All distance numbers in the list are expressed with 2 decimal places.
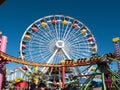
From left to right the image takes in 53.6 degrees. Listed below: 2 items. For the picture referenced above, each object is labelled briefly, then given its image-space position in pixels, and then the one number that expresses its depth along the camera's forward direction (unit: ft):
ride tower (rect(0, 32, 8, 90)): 44.78
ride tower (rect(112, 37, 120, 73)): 82.00
